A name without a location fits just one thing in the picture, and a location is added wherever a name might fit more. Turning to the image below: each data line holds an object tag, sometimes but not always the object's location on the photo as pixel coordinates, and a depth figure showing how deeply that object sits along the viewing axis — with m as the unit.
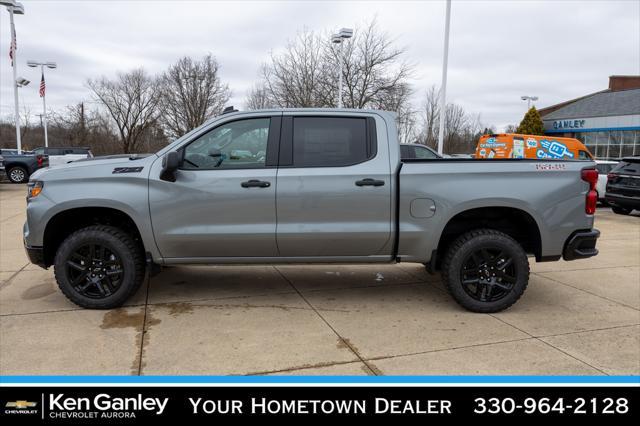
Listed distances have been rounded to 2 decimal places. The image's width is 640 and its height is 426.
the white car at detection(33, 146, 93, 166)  22.48
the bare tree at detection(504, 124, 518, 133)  55.12
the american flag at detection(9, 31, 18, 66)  22.81
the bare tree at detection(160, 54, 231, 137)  38.69
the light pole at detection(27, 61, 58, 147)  29.42
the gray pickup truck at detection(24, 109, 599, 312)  4.34
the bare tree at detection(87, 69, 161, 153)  42.62
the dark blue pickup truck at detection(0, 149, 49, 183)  19.64
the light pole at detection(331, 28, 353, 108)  19.19
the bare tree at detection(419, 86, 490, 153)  42.38
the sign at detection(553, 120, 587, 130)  35.81
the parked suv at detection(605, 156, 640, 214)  11.63
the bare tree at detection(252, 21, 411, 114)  24.50
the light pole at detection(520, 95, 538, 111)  36.69
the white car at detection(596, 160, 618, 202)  15.11
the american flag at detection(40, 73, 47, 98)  29.34
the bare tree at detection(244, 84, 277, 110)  30.75
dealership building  32.22
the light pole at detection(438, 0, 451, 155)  16.72
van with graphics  18.81
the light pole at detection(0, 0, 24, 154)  21.49
